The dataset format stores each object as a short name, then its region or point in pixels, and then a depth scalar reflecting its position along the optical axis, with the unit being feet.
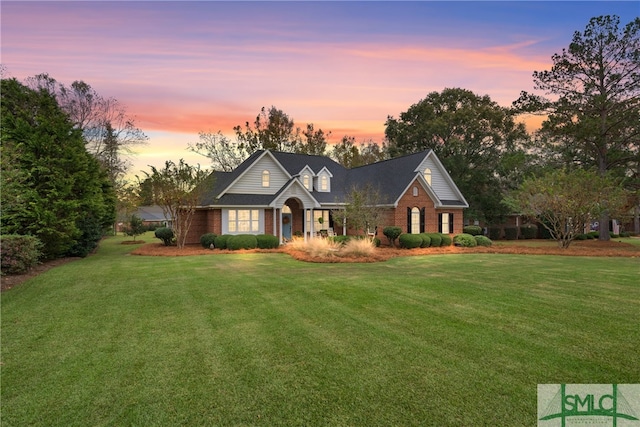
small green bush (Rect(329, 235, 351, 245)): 72.15
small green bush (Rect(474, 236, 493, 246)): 80.43
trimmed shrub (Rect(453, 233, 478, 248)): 78.48
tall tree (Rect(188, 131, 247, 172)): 142.41
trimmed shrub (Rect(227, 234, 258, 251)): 69.10
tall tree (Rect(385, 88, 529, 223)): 121.29
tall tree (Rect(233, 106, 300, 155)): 148.87
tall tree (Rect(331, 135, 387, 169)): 176.96
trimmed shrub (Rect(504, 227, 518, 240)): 125.91
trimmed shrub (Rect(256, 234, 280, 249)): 71.36
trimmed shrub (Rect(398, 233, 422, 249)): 73.72
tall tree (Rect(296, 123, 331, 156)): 159.33
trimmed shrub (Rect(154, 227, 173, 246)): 82.69
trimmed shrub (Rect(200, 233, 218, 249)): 73.92
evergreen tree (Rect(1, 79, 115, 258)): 48.91
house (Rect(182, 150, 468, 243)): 79.77
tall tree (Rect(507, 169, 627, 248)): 66.03
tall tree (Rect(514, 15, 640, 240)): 86.43
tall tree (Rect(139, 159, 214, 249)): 69.67
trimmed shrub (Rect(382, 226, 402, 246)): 76.90
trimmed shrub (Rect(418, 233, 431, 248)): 75.36
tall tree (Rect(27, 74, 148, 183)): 111.14
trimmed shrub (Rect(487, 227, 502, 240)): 126.41
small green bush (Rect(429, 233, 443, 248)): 78.22
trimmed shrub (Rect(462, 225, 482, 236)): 110.35
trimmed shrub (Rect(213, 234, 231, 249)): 70.90
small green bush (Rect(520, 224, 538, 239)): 126.31
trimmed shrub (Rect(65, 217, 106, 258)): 59.57
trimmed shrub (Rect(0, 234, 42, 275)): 36.99
